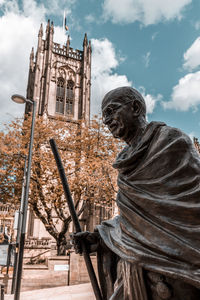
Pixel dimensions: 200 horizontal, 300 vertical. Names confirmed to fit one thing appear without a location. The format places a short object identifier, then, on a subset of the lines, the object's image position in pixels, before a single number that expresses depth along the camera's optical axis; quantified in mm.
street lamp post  6880
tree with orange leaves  17141
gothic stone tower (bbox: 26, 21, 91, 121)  37125
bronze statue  1238
